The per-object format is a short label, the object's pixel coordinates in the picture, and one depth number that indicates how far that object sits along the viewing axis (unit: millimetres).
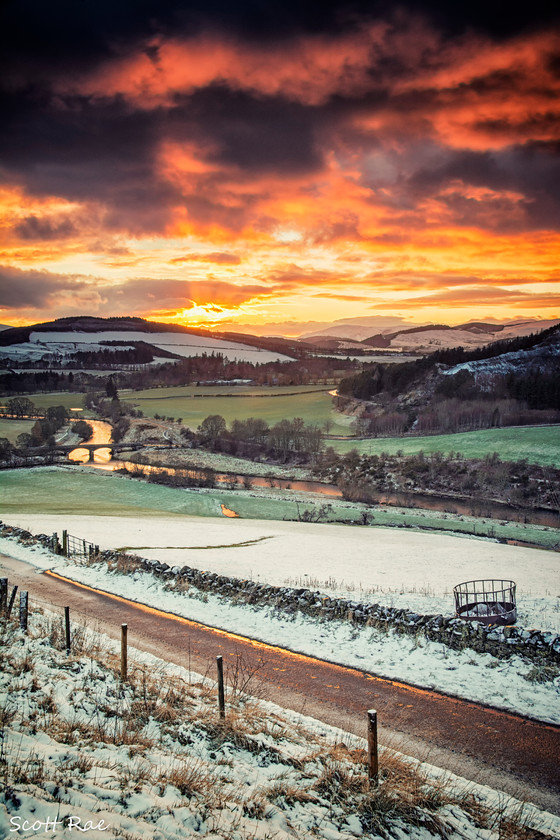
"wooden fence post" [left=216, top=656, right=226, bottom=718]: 10469
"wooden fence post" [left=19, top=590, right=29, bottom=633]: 14236
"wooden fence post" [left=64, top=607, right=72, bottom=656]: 13311
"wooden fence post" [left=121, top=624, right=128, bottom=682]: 11867
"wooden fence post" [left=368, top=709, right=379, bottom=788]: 8391
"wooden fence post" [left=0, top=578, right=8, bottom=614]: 15788
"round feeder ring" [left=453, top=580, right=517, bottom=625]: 16781
